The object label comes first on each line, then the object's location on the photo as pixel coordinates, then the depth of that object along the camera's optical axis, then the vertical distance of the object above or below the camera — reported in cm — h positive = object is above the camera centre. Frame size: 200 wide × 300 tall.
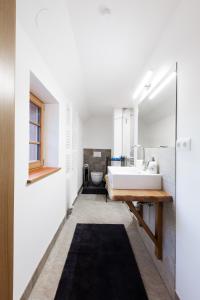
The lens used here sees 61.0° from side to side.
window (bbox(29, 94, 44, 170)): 202 +22
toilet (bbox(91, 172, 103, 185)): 504 -79
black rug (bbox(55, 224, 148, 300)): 143 -121
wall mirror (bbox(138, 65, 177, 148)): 156 +42
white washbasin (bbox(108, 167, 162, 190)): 181 -32
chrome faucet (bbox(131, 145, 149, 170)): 232 -10
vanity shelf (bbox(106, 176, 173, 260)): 154 -44
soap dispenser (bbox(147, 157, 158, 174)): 194 -19
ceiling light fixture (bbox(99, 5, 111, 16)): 140 +118
